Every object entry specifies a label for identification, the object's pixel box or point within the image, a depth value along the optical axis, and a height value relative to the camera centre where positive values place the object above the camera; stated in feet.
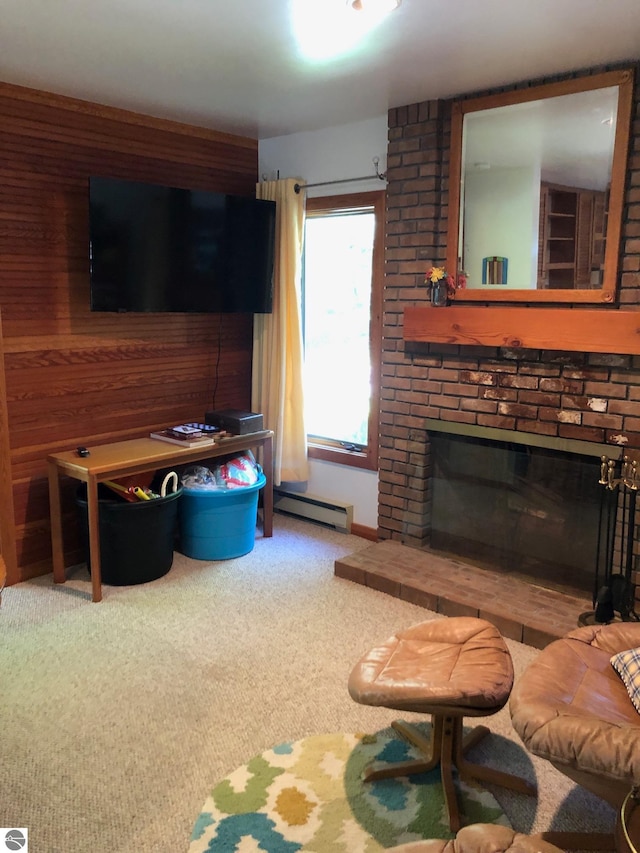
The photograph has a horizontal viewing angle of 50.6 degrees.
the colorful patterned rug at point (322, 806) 5.98 -4.49
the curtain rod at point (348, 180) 11.87 +2.56
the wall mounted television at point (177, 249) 10.61 +1.20
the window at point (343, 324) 12.50 -0.03
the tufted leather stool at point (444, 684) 5.96 -3.27
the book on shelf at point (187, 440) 11.44 -2.02
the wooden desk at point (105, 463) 10.03 -2.21
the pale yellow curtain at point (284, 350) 12.84 -0.57
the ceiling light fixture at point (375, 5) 7.00 +3.28
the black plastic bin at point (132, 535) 10.48 -3.38
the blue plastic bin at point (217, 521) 11.60 -3.45
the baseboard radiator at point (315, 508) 13.29 -3.74
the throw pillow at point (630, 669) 5.96 -3.12
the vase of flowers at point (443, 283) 10.84 +0.64
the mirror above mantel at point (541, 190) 9.21 +1.94
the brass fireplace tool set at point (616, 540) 9.11 -3.02
